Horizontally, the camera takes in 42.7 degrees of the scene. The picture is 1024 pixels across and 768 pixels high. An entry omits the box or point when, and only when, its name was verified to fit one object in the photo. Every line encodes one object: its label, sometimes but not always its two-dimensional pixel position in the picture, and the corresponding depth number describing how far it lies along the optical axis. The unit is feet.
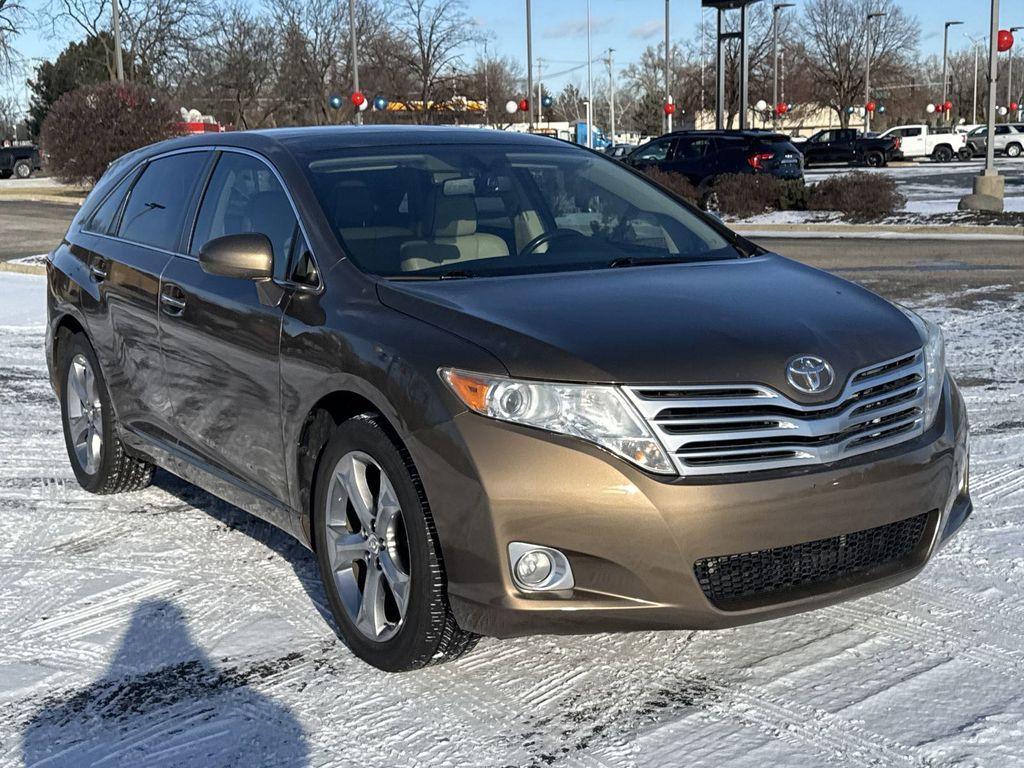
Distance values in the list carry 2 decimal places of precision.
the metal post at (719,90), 104.49
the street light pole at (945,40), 270.05
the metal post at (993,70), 68.33
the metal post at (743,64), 101.43
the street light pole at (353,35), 141.69
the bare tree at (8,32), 161.58
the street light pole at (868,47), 223.30
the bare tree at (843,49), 252.62
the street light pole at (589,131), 206.50
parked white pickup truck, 177.17
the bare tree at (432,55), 182.82
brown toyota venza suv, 11.28
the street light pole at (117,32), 124.16
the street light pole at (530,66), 148.25
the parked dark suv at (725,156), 83.56
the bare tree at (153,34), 182.70
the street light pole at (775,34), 205.23
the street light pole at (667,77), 204.71
